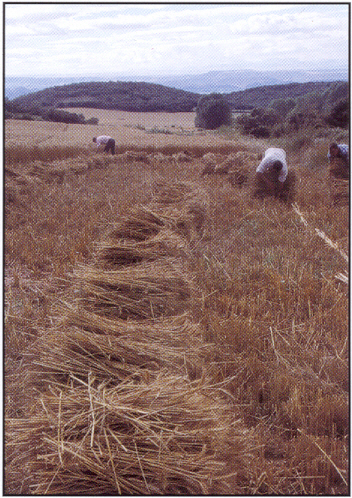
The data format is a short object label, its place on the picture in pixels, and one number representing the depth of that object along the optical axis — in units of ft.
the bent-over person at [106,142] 45.06
